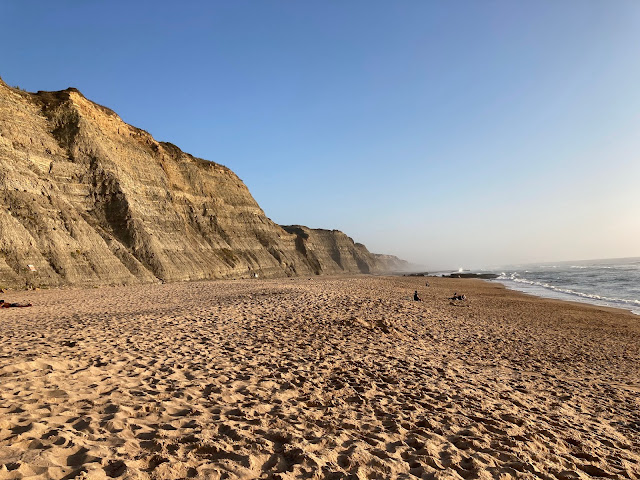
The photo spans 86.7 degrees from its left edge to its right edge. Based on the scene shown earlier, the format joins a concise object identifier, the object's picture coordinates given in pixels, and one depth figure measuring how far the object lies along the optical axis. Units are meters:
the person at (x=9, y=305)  15.86
